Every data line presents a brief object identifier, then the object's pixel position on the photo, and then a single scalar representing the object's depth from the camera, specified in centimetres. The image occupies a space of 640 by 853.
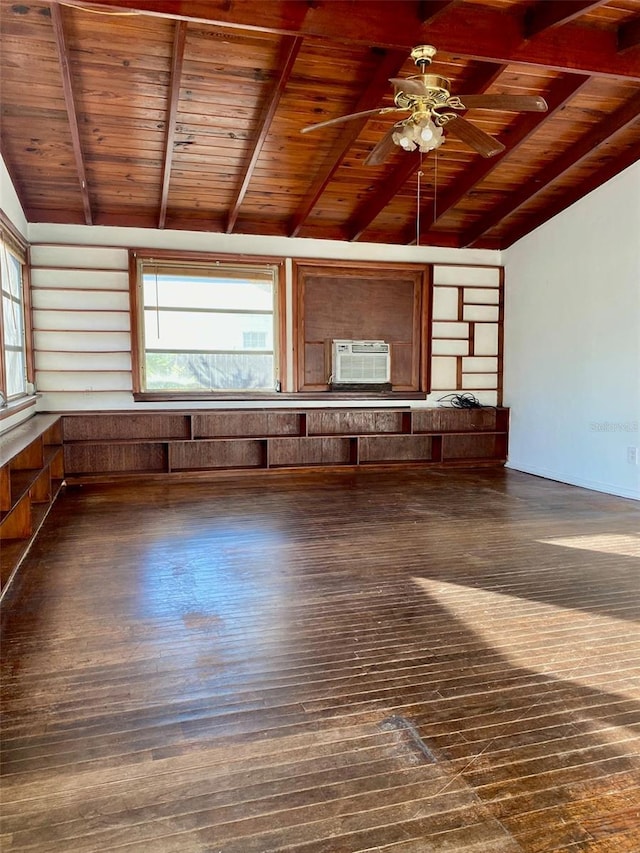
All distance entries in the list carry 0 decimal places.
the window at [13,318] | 513
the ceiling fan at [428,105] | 352
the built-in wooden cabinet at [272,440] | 679
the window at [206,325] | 683
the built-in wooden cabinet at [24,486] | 364
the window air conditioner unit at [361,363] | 732
